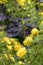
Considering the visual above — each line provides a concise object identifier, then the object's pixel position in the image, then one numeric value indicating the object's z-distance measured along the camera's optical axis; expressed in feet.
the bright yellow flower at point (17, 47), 5.12
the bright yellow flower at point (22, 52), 4.19
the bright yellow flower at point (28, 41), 4.02
